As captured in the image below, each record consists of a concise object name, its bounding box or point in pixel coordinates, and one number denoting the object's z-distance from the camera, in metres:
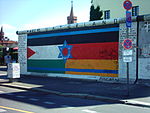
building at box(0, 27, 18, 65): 31.47
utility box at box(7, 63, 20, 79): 14.12
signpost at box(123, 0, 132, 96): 9.51
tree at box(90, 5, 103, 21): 28.44
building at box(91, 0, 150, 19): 29.42
